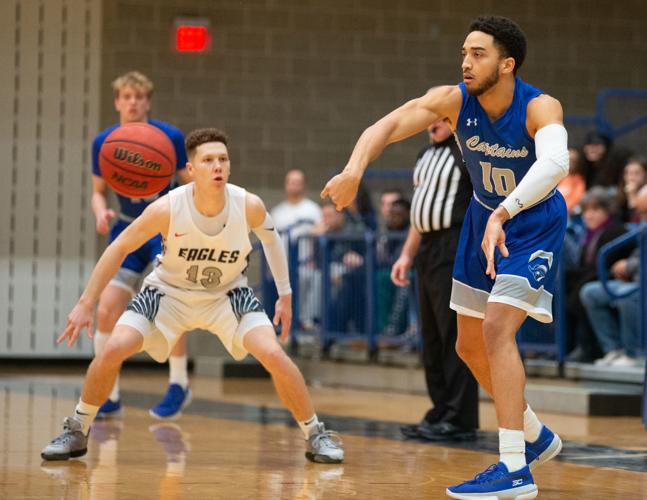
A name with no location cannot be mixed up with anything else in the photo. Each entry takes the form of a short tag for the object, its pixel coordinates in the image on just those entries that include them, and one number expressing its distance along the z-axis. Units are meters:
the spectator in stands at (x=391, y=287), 19.23
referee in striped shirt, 12.52
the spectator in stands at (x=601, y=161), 18.63
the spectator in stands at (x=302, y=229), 21.10
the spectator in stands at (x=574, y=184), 18.85
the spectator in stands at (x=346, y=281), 19.96
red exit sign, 23.70
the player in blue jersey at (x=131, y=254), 13.35
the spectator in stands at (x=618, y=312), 16.03
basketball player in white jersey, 10.42
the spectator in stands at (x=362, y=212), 21.91
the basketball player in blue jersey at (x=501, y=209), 8.48
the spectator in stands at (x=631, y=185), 17.36
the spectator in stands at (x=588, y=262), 16.99
